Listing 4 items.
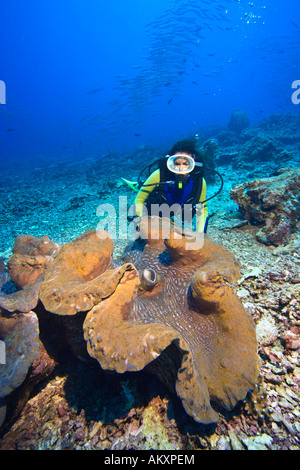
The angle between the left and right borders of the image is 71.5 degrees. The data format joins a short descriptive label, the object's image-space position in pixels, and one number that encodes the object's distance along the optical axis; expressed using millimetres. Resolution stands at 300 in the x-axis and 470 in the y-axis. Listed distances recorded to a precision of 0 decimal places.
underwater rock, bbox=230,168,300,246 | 3471
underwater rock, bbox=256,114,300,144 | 14273
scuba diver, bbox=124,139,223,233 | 3498
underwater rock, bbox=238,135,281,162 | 10797
